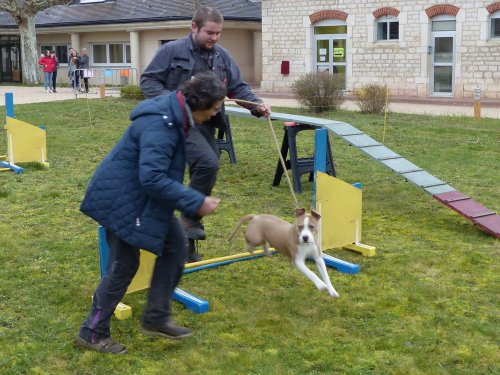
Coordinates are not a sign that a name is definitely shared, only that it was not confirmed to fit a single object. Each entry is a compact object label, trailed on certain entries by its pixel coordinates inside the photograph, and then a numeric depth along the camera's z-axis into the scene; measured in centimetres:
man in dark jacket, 549
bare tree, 3175
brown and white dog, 486
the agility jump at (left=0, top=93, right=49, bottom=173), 1073
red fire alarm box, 2800
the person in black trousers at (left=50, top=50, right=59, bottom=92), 2877
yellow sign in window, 2705
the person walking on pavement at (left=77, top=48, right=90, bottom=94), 2832
